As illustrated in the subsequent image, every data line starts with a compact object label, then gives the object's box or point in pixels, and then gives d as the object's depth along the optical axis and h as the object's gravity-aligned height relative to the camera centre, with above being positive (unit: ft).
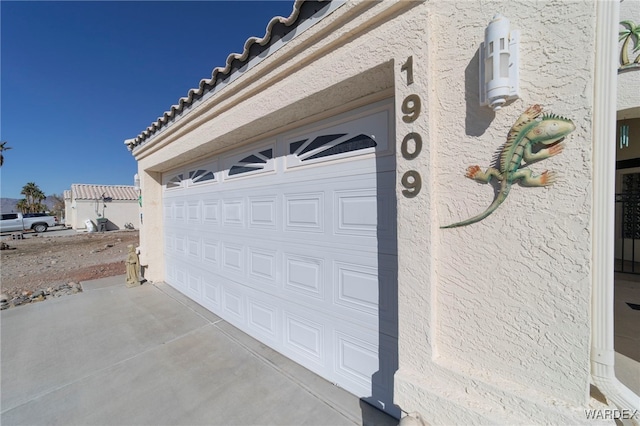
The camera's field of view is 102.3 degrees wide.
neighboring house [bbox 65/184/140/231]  82.43 +1.70
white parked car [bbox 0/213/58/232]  71.41 -2.85
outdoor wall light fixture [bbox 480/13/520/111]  4.60 +2.59
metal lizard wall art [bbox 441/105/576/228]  4.44 +1.04
